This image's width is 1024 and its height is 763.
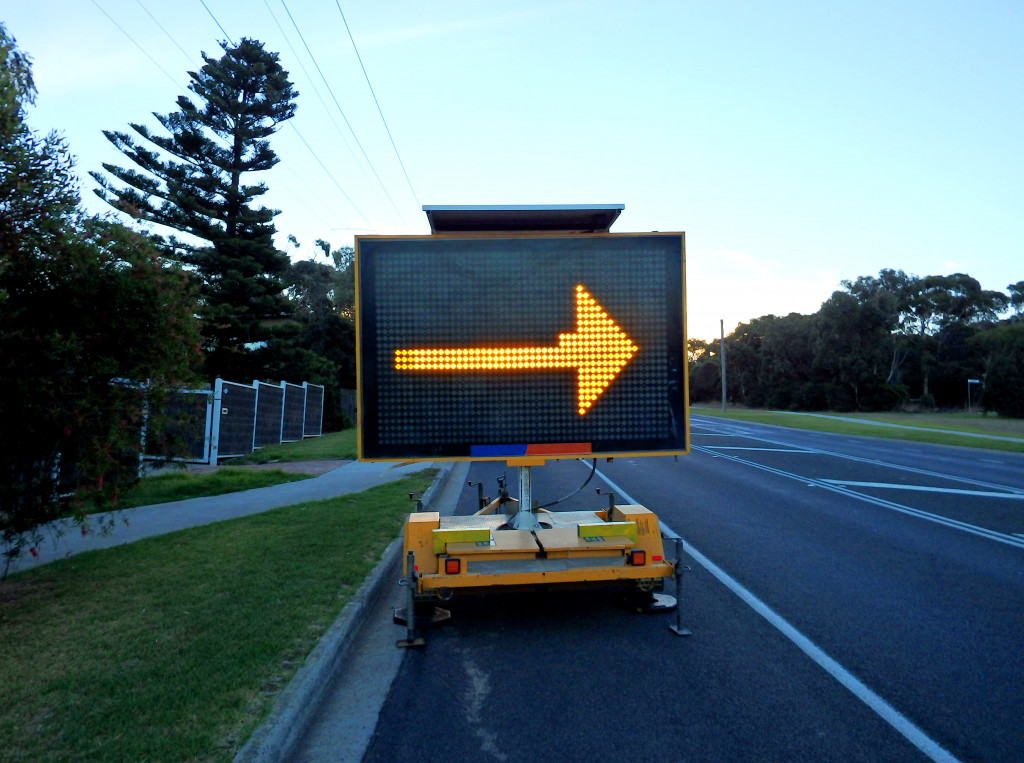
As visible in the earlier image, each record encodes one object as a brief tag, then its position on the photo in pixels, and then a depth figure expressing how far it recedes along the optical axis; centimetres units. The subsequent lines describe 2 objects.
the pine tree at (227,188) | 2911
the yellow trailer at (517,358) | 536
